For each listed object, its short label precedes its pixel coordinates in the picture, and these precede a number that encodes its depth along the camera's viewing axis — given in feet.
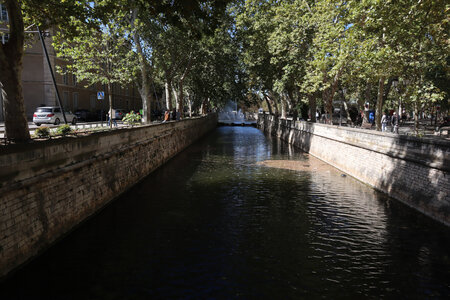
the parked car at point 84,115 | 131.54
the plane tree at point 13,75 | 32.60
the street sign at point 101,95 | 83.97
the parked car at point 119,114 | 147.02
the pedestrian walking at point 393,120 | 105.40
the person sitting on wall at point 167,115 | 93.84
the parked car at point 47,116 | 99.45
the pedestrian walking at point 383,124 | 89.04
